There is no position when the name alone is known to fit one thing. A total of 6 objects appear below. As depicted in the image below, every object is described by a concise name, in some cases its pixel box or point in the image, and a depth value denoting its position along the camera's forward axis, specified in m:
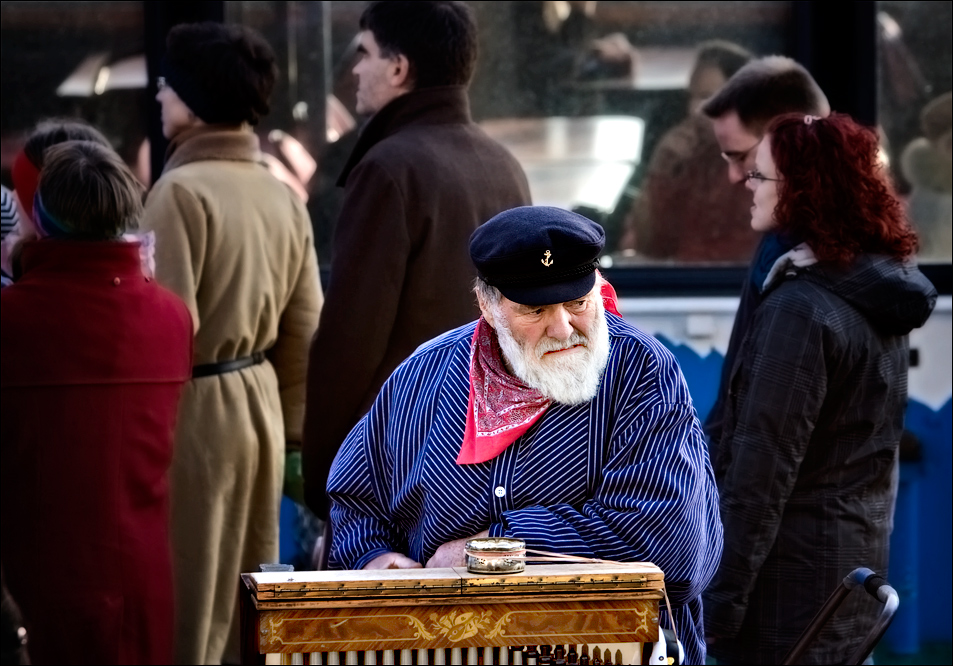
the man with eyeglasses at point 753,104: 9.10
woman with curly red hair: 7.34
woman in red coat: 7.57
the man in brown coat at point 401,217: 7.96
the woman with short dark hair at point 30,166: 9.46
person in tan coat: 9.23
